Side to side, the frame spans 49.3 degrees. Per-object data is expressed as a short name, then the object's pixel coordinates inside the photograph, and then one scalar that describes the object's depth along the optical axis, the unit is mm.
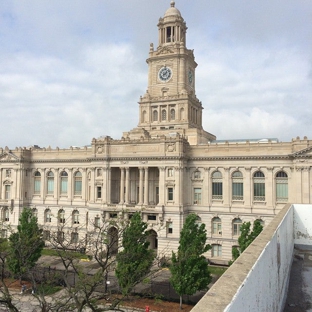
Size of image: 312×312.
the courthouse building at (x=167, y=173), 49812
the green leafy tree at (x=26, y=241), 37759
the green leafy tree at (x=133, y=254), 32697
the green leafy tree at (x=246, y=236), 35381
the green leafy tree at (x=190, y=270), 33344
